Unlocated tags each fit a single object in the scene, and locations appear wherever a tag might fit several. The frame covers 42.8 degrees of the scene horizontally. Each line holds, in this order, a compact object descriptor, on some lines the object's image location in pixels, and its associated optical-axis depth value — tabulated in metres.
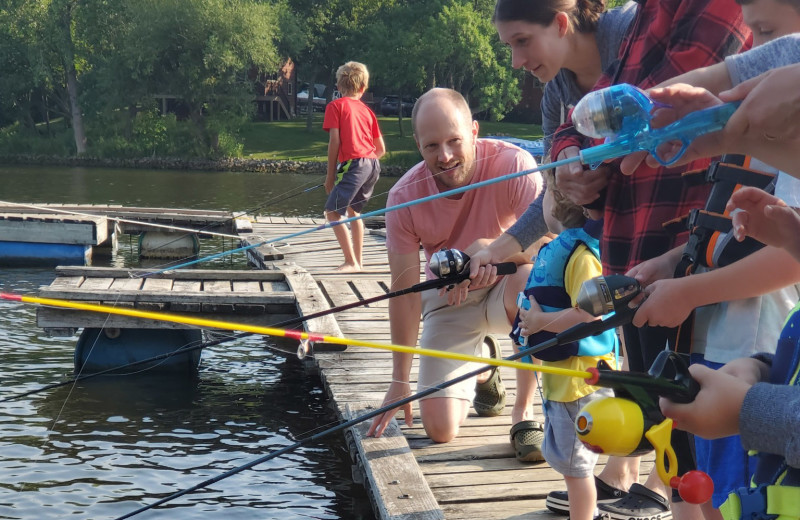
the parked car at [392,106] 55.59
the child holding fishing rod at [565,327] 3.45
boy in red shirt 9.80
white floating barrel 15.59
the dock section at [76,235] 14.06
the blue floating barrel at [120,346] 7.91
